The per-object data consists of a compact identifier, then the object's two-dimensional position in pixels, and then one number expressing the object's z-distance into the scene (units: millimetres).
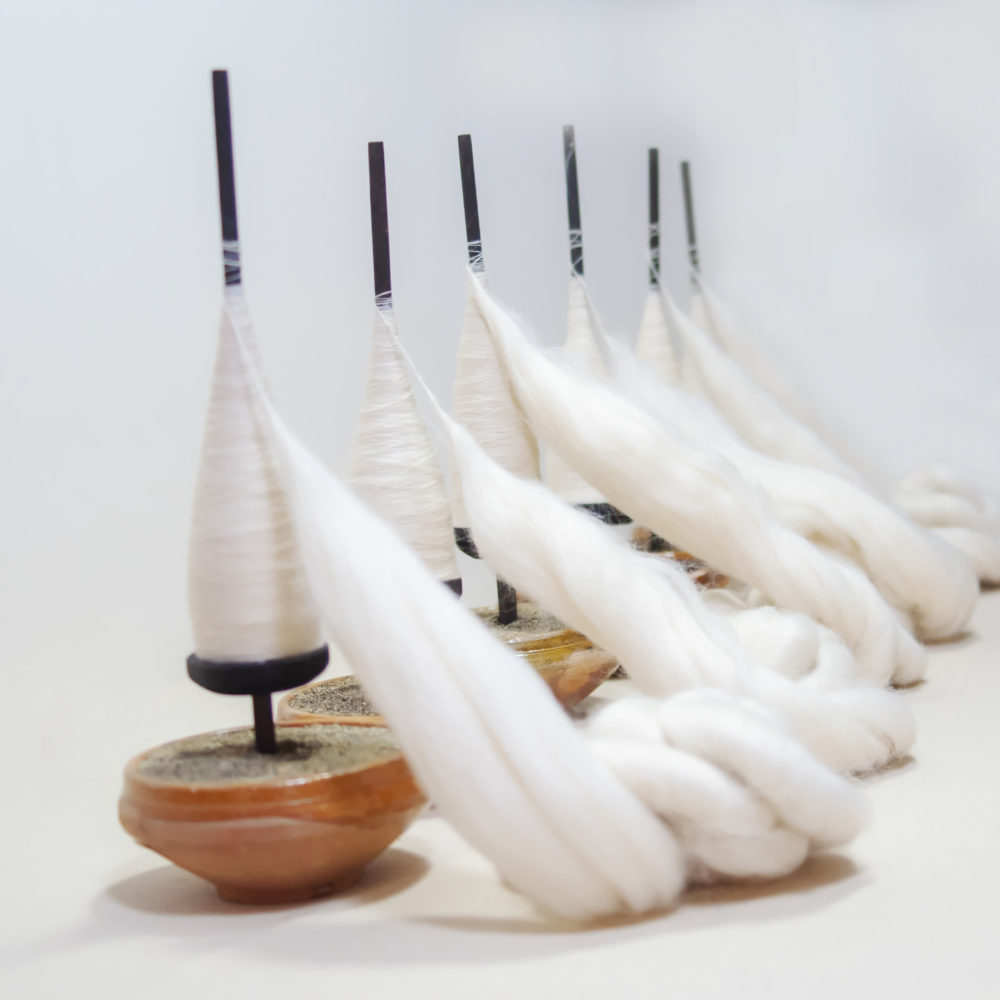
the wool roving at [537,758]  994
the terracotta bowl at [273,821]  1066
